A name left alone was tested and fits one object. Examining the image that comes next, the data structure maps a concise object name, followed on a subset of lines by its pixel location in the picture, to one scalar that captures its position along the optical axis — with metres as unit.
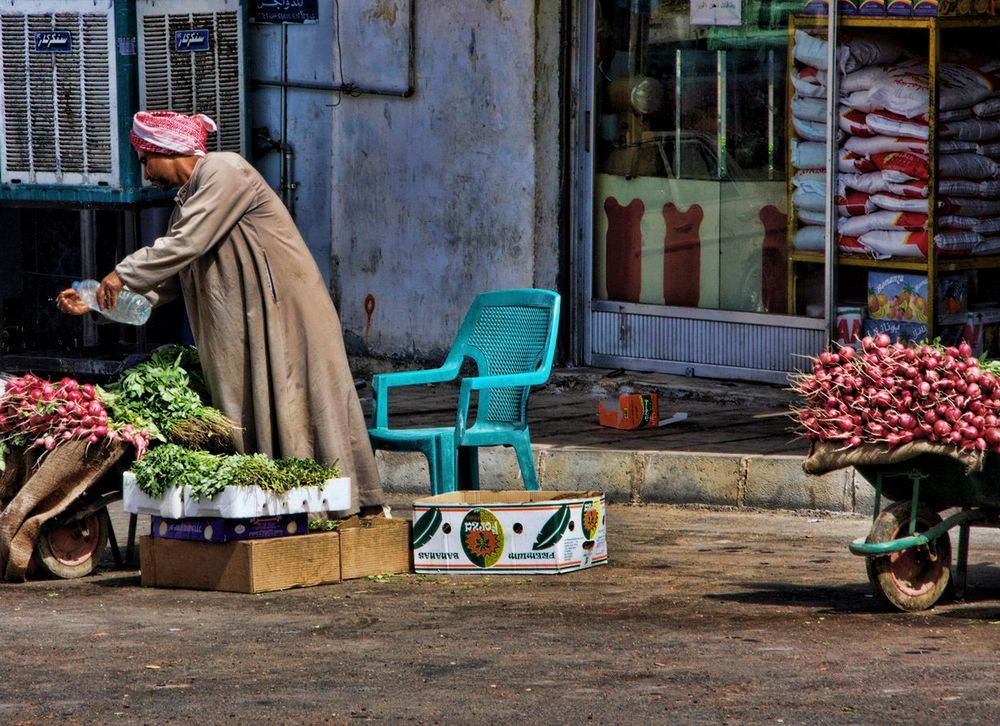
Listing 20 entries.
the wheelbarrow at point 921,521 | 13.73
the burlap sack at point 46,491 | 15.43
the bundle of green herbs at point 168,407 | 15.58
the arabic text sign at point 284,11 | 25.19
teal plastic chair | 16.83
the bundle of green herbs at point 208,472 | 14.84
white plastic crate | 14.76
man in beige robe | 15.69
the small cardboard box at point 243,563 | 14.96
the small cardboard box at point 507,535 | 15.43
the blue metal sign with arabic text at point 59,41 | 25.17
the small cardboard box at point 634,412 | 20.52
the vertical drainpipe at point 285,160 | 25.58
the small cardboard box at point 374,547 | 15.51
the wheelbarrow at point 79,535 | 15.74
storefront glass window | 22.22
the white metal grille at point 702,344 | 22.19
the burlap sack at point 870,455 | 13.57
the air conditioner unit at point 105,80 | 25.17
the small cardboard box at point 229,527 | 15.02
